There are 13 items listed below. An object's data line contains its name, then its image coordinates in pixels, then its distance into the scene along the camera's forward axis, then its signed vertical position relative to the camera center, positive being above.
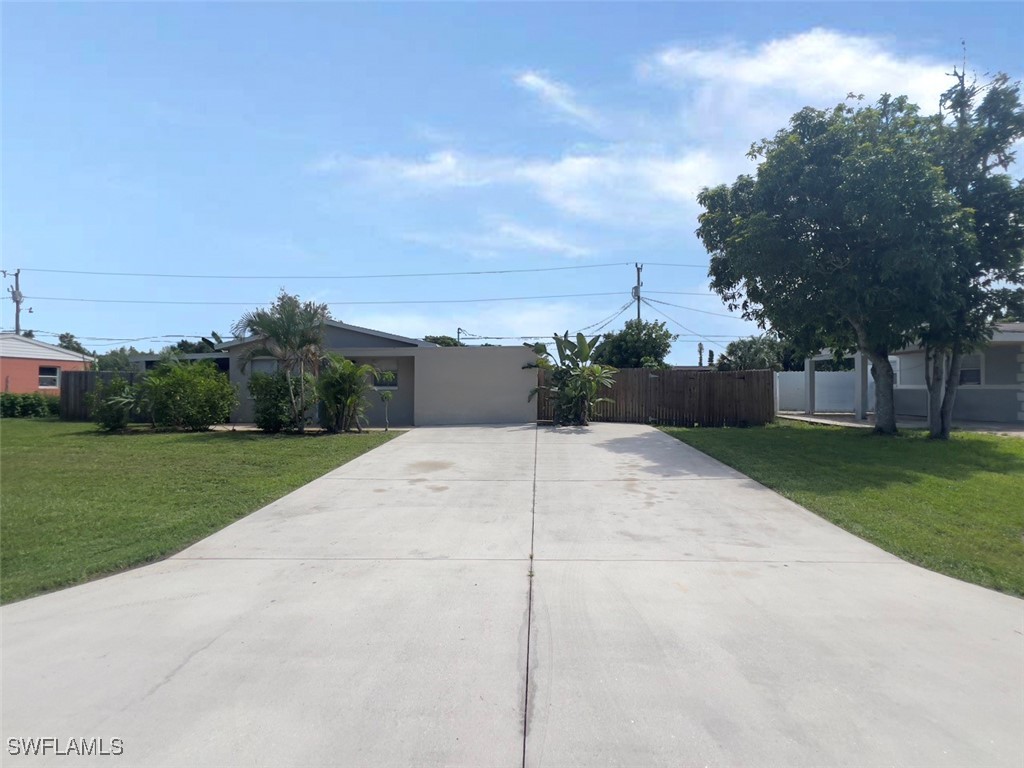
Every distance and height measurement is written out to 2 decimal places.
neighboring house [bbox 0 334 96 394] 33.69 +1.46
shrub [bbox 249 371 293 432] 18.31 -0.18
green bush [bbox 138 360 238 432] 19.61 -0.07
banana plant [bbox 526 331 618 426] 19.58 +0.51
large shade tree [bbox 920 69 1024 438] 15.98 +4.42
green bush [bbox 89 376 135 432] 19.69 -0.31
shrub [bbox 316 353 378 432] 18.08 +0.09
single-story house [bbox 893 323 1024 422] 23.64 +0.52
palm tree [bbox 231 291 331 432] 17.58 +1.48
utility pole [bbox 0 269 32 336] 48.09 +6.64
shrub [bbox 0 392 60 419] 28.77 -0.52
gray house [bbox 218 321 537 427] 20.64 +0.33
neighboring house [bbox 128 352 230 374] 23.95 +1.22
